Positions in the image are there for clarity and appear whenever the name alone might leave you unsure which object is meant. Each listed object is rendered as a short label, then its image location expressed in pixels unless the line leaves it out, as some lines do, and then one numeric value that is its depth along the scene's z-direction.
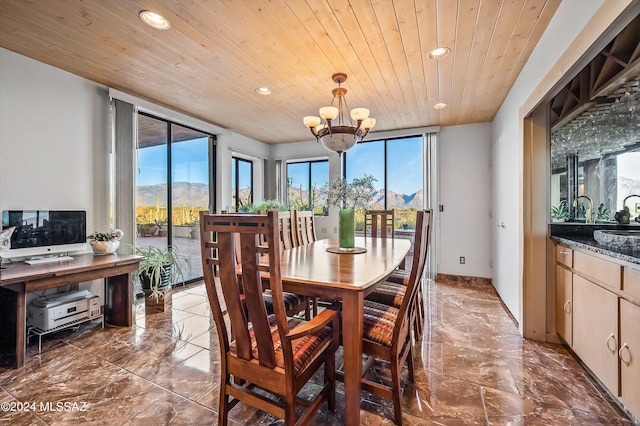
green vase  2.38
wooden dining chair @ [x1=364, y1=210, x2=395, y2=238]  3.42
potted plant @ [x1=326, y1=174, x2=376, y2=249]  2.39
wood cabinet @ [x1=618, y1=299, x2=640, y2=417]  1.42
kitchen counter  1.65
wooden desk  2.06
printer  2.41
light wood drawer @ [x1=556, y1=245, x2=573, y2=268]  2.16
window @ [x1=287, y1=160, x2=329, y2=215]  5.75
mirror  2.05
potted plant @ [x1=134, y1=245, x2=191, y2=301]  3.10
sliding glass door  3.79
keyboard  2.41
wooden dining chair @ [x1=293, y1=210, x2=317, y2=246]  3.09
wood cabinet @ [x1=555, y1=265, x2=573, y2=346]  2.16
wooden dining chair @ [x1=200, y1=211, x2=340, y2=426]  1.14
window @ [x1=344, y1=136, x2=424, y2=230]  5.02
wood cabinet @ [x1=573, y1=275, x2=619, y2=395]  1.62
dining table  1.34
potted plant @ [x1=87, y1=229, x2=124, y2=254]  2.82
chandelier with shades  2.51
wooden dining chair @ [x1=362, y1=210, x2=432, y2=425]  1.48
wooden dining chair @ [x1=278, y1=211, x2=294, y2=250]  2.76
